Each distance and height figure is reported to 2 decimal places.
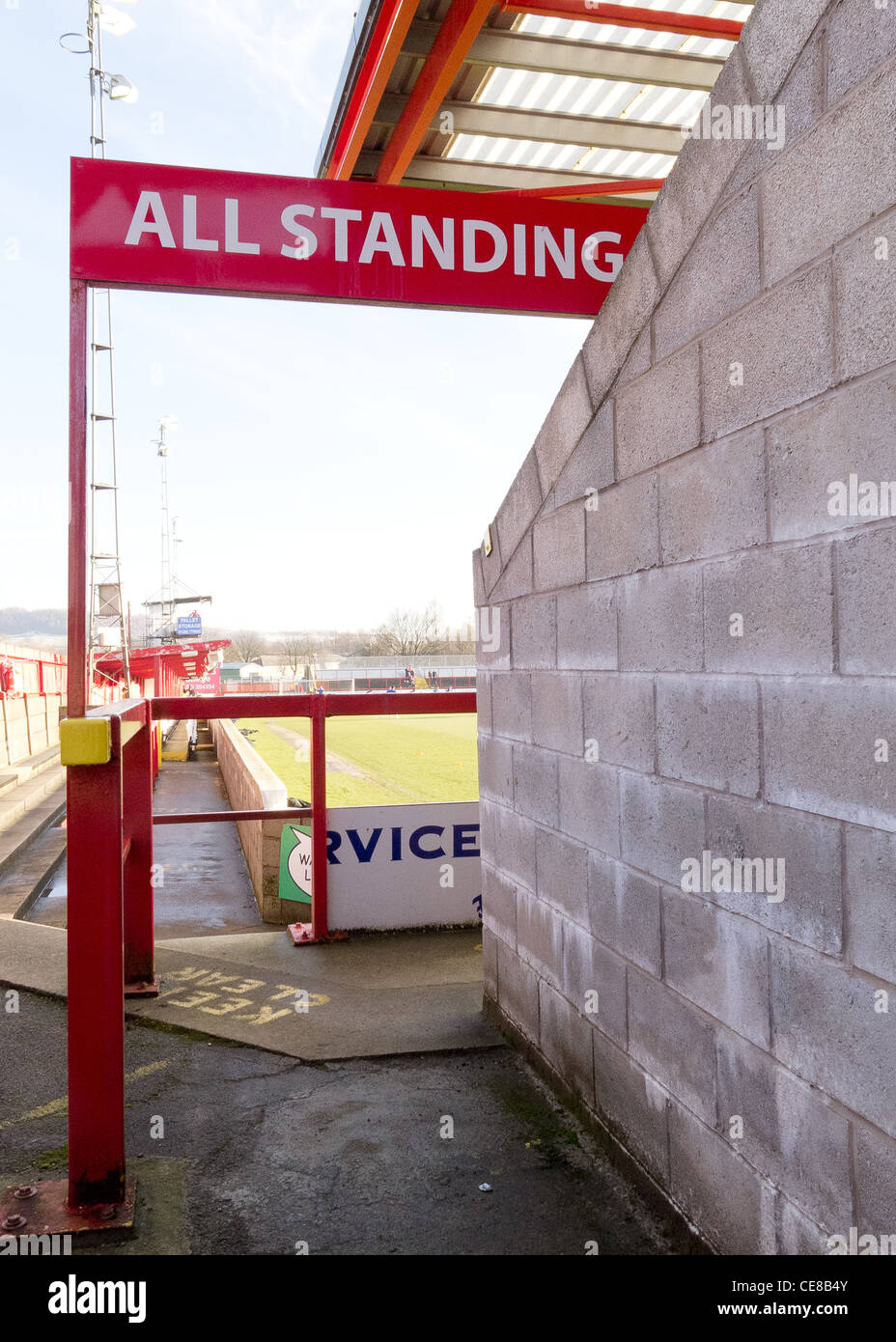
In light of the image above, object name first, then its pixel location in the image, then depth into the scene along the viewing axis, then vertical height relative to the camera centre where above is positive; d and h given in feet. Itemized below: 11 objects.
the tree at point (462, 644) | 408.81 +9.26
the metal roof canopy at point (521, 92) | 18.11 +12.08
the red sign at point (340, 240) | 12.35 +5.73
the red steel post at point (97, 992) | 11.39 -3.82
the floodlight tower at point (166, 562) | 187.01 +21.08
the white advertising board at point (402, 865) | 24.91 -5.13
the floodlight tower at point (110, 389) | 68.95 +26.02
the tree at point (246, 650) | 538.47 +11.13
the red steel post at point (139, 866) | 20.57 -4.22
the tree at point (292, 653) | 519.93 +8.90
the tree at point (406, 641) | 442.91 +12.30
